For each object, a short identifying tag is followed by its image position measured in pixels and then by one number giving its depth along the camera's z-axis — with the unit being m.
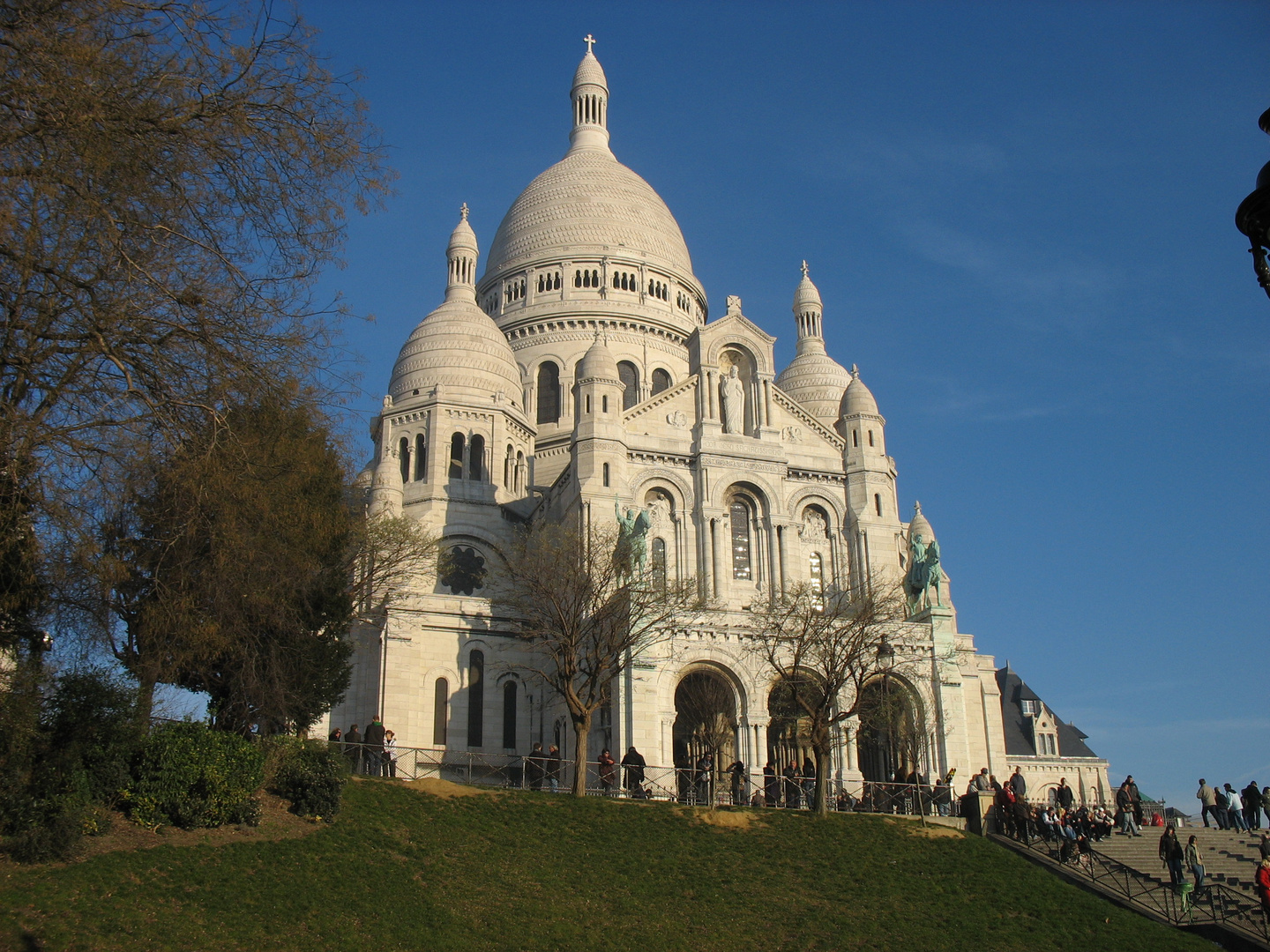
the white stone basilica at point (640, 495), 42.34
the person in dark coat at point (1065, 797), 35.47
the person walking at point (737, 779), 33.16
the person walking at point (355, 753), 33.46
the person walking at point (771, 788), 36.50
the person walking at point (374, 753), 33.31
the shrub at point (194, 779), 22.03
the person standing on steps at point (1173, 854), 27.75
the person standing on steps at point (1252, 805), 35.22
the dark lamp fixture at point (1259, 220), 8.34
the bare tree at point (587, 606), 34.53
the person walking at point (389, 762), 32.56
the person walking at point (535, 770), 37.43
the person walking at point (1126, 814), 34.34
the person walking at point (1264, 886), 24.19
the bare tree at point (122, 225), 13.23
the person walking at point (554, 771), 36.76
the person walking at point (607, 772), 33.94
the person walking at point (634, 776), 34.25
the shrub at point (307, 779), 24.59
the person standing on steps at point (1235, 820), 36.19
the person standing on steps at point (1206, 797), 36.81
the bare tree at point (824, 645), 33.38
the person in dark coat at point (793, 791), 36.62
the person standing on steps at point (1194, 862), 28.19
